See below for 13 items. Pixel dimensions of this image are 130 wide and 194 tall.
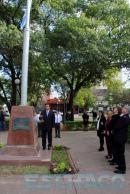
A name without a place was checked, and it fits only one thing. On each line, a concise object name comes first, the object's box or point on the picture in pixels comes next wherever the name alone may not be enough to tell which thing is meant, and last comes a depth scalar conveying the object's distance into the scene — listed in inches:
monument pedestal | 249.9
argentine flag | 293.0
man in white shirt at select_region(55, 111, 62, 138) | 466.1
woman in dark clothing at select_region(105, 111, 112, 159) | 257.2
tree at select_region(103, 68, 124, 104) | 757.5
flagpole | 274.8
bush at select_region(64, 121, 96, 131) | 627.5
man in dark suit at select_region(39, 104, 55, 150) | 297.7
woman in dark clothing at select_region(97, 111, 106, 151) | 303.7
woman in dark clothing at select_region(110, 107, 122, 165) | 235.2
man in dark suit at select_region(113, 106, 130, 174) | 213.7
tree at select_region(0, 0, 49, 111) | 550.2
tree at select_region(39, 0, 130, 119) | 586.6
